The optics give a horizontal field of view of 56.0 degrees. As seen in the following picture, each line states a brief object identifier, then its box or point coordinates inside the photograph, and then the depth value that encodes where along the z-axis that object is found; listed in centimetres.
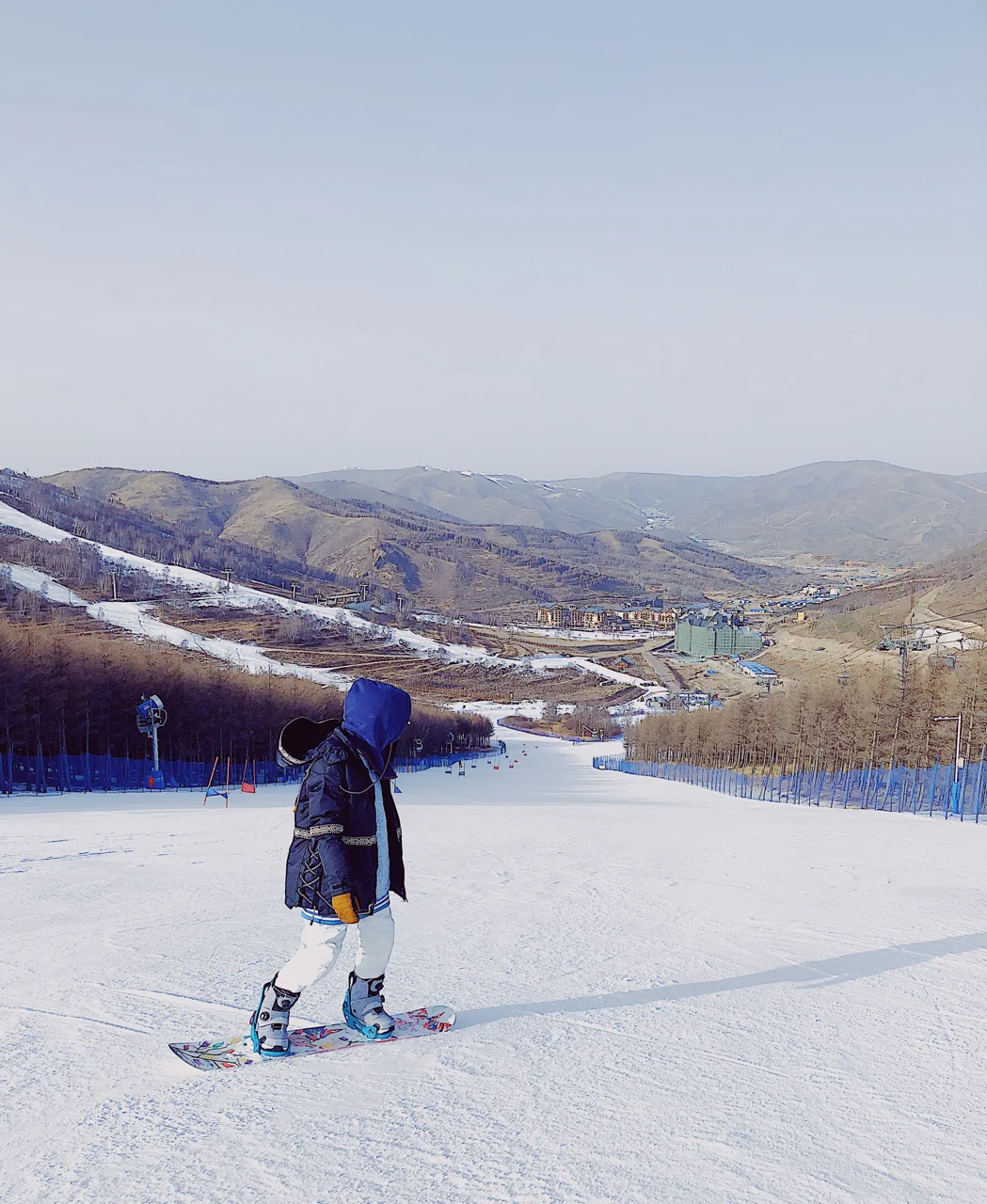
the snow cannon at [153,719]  3228
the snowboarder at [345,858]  410
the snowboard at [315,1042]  396
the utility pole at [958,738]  2580
